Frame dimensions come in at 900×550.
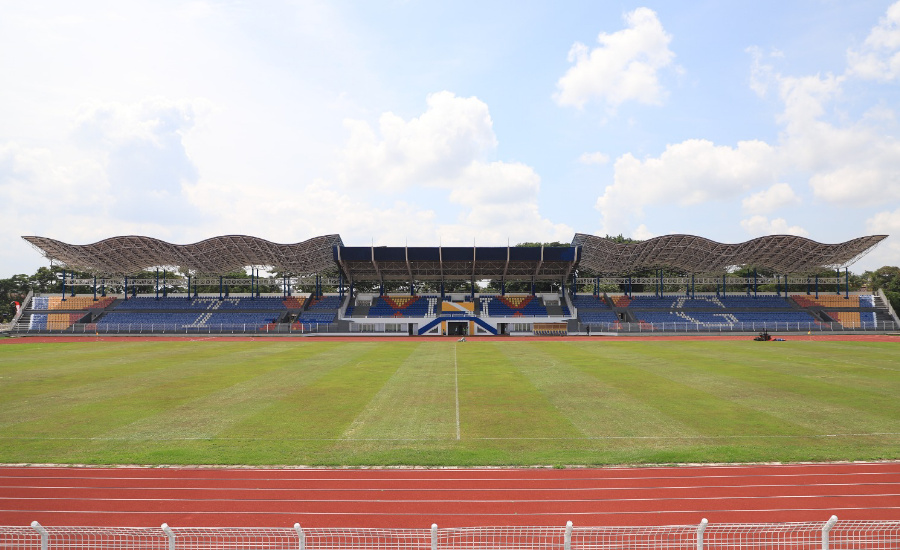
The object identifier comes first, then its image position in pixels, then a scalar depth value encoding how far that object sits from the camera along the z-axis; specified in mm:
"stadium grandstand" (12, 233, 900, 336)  60594
